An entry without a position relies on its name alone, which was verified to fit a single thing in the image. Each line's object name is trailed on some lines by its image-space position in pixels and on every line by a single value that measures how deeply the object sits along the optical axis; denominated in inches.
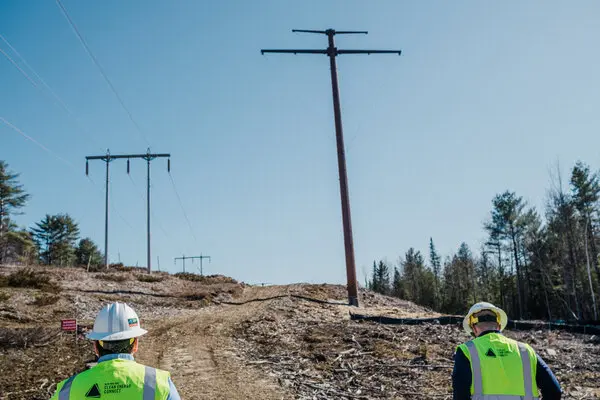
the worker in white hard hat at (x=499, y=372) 166.9
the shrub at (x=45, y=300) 780.5
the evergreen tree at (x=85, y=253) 2772.6
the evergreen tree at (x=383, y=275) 4056.6
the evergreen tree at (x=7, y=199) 2123.9
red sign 547.5
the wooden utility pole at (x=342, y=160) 898.7
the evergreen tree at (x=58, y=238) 2642.7
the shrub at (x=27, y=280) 890.7
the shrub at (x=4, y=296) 764.1
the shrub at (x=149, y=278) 1158.0
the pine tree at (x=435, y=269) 3286.9
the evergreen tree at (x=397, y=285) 3508.6
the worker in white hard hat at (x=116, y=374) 125.1
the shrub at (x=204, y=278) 1372.0
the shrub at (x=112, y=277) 1077.0
